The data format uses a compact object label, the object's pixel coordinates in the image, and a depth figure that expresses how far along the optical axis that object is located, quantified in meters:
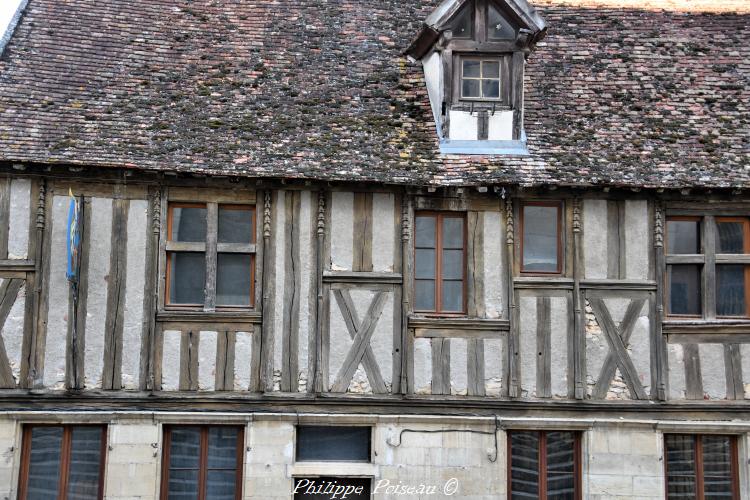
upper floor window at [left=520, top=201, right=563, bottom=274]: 11.46
